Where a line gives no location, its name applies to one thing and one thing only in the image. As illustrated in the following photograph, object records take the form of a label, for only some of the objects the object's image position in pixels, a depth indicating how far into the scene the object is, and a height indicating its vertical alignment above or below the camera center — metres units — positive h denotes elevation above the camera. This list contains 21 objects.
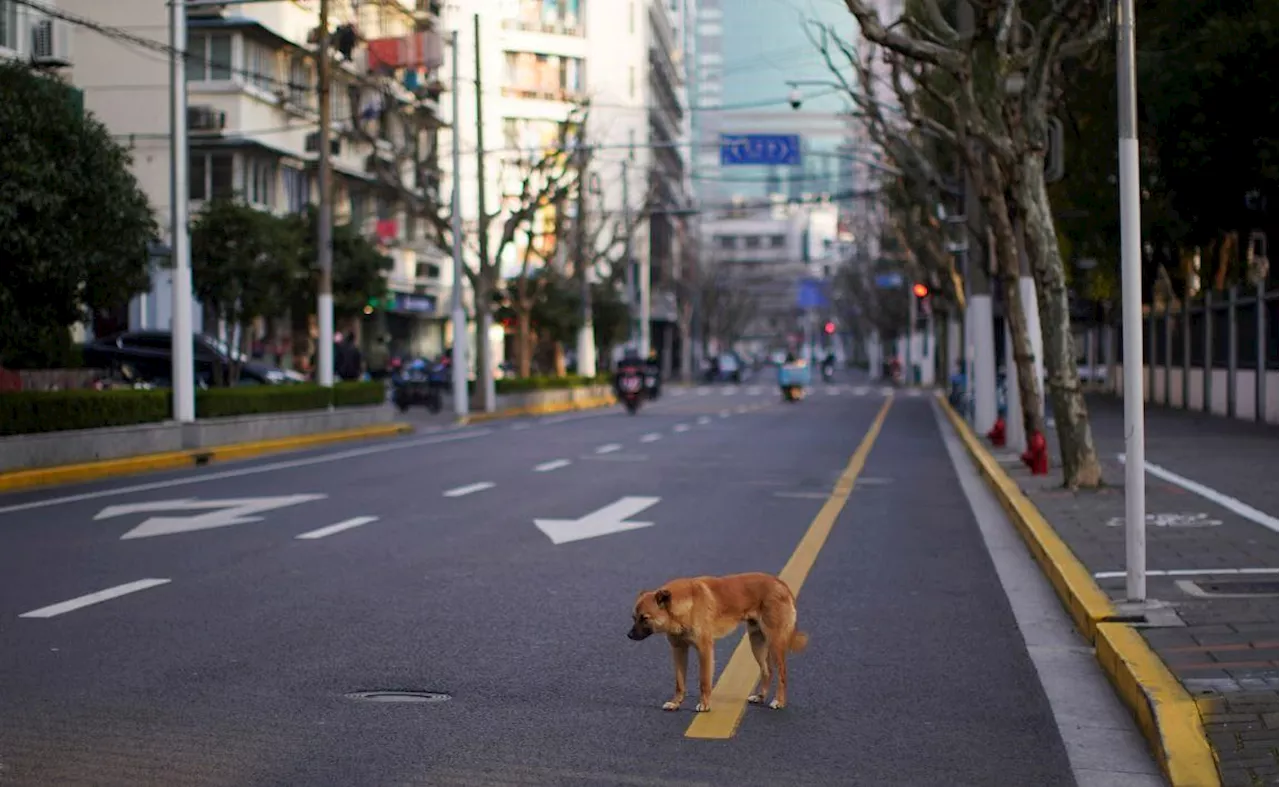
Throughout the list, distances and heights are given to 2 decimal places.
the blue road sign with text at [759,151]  49.66 +5.66
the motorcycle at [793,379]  58.28 -0.81
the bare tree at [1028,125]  18.17 +2.38
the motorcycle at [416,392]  46.47 -0.92
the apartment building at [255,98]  49.75 +7.52
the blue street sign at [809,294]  154.00 +5.21
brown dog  7.00 -1.05
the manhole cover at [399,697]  7.78 -1.48
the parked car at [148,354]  40.31 +0.08
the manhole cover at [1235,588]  10.44 -1.39
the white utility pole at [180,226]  26.33 +1.93
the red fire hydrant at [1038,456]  21.25 -1.22
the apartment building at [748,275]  150.75 +7.53
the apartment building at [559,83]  90.19 +15.08
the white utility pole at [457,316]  44.34 +0.99
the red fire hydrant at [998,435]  27.84 -1.27
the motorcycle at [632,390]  49.81 -0.97
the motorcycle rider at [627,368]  50.50 -0.37
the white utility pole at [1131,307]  9.80 +0.25
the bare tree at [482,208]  46.88 +4.28
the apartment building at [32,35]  38.03 +7.14
